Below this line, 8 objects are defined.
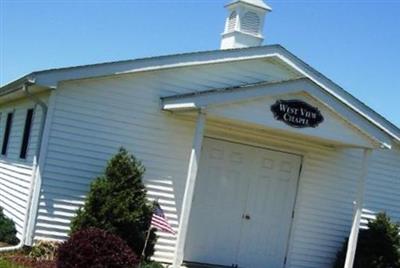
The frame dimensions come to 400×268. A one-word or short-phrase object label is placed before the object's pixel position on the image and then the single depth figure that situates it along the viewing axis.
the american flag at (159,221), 12.34
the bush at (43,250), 12.39
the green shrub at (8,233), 13.23
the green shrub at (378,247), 15.09
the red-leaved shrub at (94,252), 10.58
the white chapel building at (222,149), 12.88
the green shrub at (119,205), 12.37
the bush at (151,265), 12.03
